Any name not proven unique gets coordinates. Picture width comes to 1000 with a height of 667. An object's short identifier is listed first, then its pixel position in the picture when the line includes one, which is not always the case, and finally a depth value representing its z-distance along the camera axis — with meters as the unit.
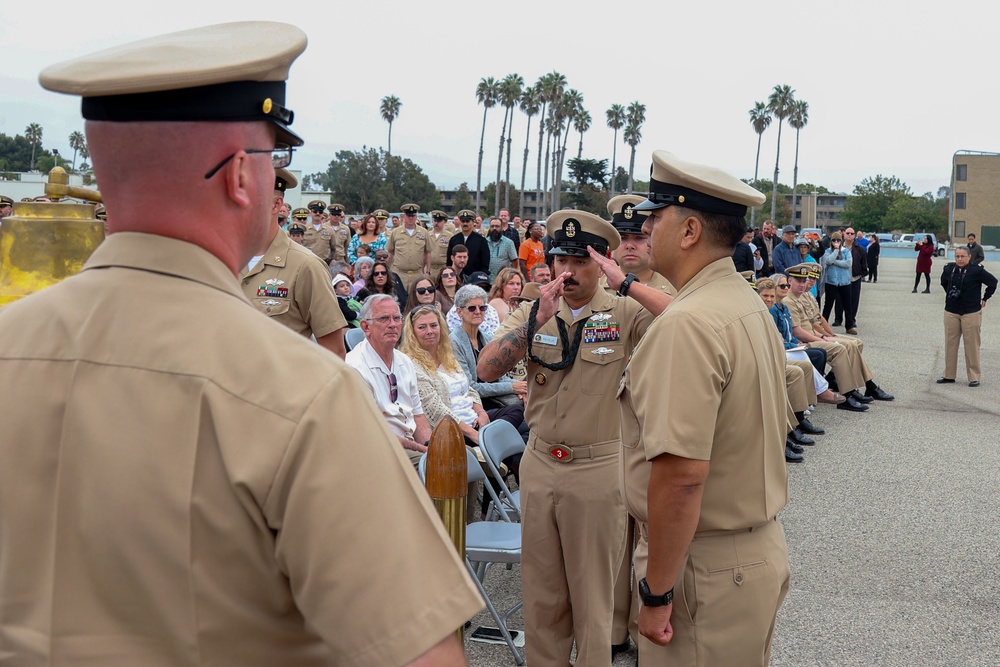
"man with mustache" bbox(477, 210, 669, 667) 3.78
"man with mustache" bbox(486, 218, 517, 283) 13.63
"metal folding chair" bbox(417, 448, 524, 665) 4.37
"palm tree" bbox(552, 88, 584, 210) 62.84
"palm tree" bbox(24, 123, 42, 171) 77.75
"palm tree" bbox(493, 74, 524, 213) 60.91
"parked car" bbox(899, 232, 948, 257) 57.48
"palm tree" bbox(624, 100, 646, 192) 68.75
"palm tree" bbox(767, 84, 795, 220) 70.38
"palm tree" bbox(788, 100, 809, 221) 71.06
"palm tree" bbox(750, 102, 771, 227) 71.75
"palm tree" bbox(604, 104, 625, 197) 70.38
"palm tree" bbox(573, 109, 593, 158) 67.54
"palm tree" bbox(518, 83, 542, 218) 61.44
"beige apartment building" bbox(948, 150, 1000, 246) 80.69
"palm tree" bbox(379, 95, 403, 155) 69.62
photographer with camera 12.55
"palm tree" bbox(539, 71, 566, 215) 60.66
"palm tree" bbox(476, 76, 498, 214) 61.38
